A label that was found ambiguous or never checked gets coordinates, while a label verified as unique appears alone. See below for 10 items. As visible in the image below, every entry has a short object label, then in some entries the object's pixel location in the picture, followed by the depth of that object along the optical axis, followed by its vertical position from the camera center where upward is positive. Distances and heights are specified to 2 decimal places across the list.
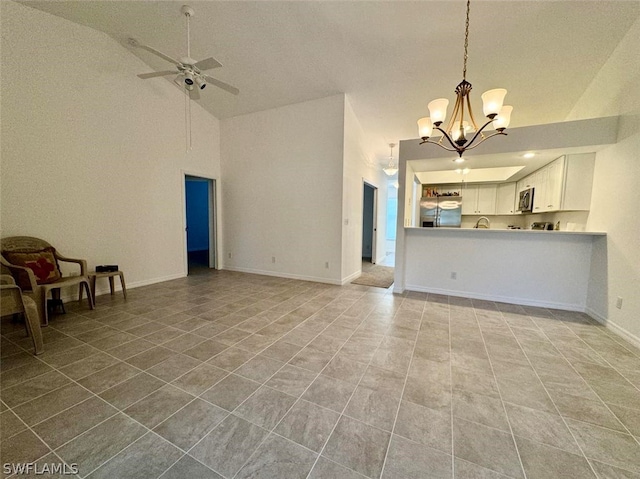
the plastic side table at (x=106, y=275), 3.33 -0.86
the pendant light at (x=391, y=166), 5.83 +1.49
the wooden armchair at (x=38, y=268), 2.61 -0.61
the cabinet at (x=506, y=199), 5.63 +0.62
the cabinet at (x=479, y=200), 5.93 +0.61
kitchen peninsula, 3.31 -0.60
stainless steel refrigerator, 6.11 +0.32
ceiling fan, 2.66 +1.69
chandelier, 2.03 +1.00
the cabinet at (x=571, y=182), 3.31 +0.62
